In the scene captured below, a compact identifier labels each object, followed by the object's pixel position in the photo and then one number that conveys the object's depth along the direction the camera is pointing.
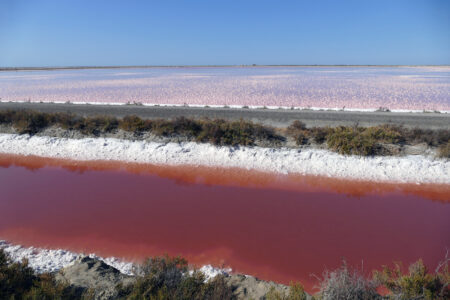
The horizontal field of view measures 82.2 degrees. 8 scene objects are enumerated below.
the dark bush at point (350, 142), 10.59
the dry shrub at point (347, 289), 3.73
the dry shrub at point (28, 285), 3.67
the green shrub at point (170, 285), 3.83
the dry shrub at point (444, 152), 9.97
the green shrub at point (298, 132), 11.86
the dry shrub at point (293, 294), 3.64
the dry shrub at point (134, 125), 13.70
